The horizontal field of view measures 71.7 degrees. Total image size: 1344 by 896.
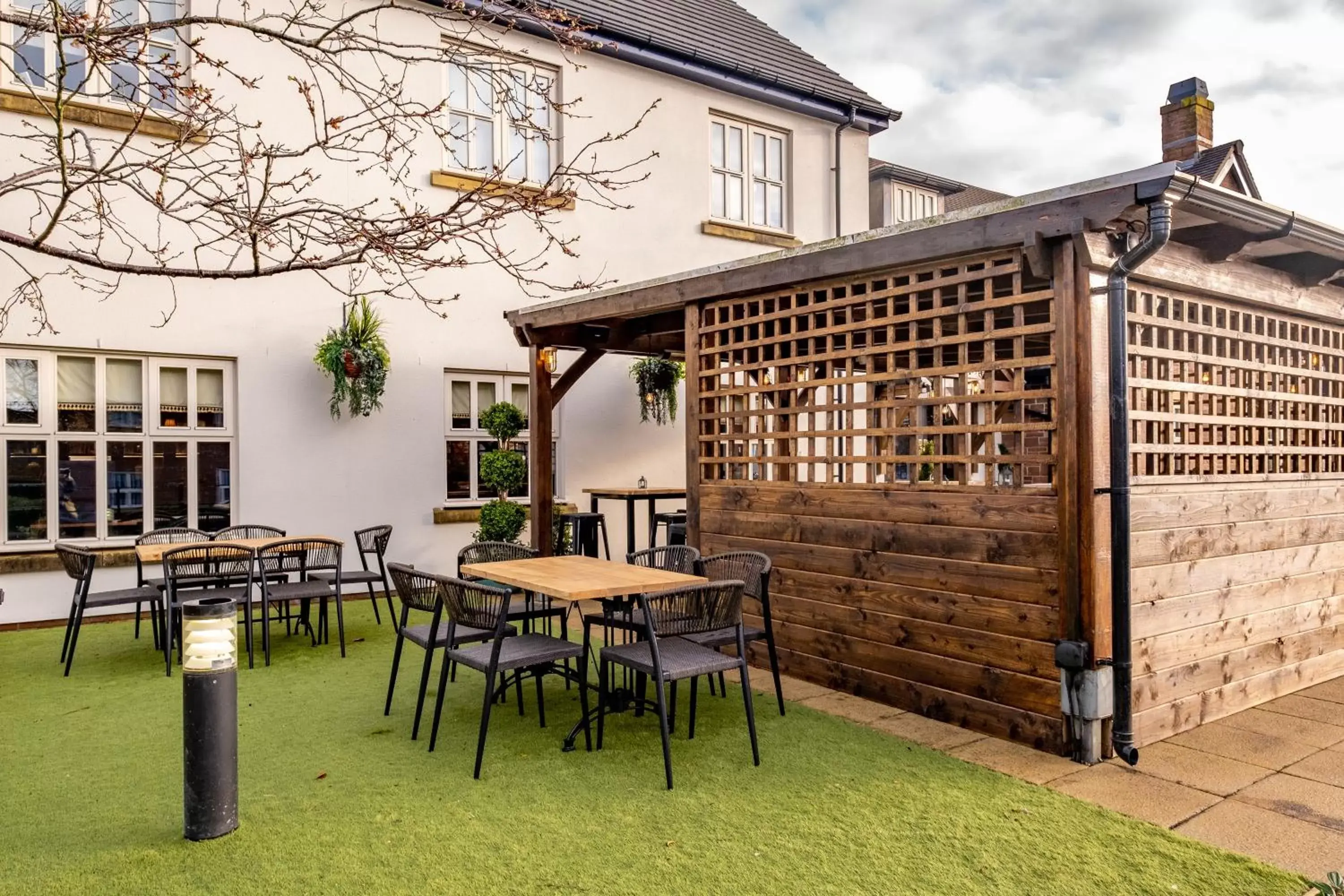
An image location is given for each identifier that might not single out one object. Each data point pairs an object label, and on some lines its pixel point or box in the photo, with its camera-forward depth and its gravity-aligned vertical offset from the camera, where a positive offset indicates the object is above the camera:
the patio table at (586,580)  4.21 -0.58
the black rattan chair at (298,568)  6.06 -0.73
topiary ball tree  8.50 -0.13
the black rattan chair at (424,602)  4.39 -0.68
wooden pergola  4.25 +0.01
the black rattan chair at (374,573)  6.84 -0.83
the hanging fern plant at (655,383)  10.15 +0.84
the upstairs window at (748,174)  11.22 +3.50
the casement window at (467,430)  9.30 +0.32
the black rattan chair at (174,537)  7.01 -0.55
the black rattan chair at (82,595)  5.79 -0.86
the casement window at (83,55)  7.30 +3.31
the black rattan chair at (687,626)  4.04 -0.75
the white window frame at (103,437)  7.38 +0.23
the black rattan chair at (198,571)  5.75 -0.69
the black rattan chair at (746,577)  4.78 -0.67
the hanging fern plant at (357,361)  8.20 +0.90
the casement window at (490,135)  9.39 +3.37
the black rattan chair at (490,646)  4.04 -0.88
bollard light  3.27 -0.92
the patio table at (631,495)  9.04 -0.35
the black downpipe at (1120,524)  4.18 -0.31
